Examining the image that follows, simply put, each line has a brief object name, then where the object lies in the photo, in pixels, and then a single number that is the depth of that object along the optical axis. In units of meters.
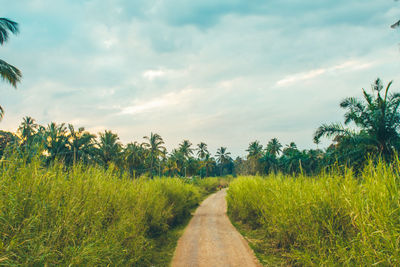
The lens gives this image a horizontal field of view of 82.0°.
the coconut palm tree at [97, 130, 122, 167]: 37.67
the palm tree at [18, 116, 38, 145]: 46.71
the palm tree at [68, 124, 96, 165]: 32.21
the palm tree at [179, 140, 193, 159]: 68.89
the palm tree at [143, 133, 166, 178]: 51.43
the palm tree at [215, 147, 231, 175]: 91.69
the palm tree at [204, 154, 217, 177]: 80.66
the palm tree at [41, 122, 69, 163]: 29.08
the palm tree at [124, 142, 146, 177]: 47.12
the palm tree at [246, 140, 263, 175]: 62.09
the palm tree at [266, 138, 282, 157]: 73.88
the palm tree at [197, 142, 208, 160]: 83.50
